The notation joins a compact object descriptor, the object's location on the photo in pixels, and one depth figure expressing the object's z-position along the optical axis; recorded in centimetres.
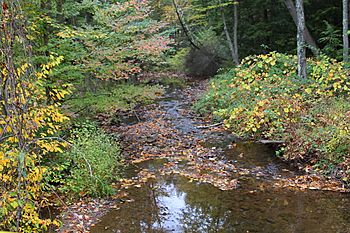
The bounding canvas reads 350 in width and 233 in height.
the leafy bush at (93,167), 732
